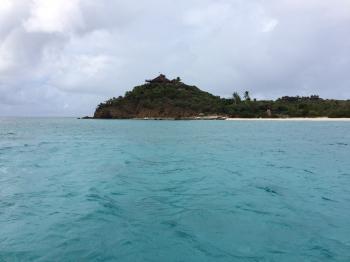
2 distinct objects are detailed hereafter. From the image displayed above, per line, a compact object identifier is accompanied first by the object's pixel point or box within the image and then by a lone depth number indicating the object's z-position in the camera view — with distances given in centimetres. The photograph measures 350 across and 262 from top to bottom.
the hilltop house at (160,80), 19608
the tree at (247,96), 17680
